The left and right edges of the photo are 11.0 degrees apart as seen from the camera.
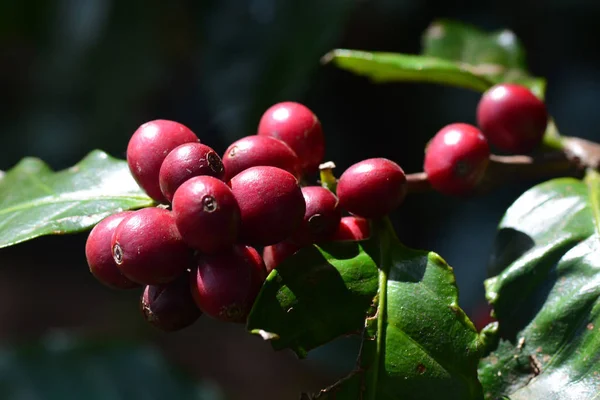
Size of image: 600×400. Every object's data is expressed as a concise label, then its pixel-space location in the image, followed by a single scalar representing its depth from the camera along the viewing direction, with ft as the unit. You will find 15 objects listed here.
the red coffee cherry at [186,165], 2.02
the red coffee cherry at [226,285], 2.01
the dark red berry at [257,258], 2.04
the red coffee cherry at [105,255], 2.04
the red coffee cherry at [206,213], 1.99
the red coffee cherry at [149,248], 2.01
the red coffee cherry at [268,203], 2.01
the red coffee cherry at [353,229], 2.08
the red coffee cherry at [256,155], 2.05
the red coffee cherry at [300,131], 2.10
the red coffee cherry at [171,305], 2.04
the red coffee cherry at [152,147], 2.06
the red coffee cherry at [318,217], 2.05
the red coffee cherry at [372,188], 2.05
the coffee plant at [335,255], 2.01
